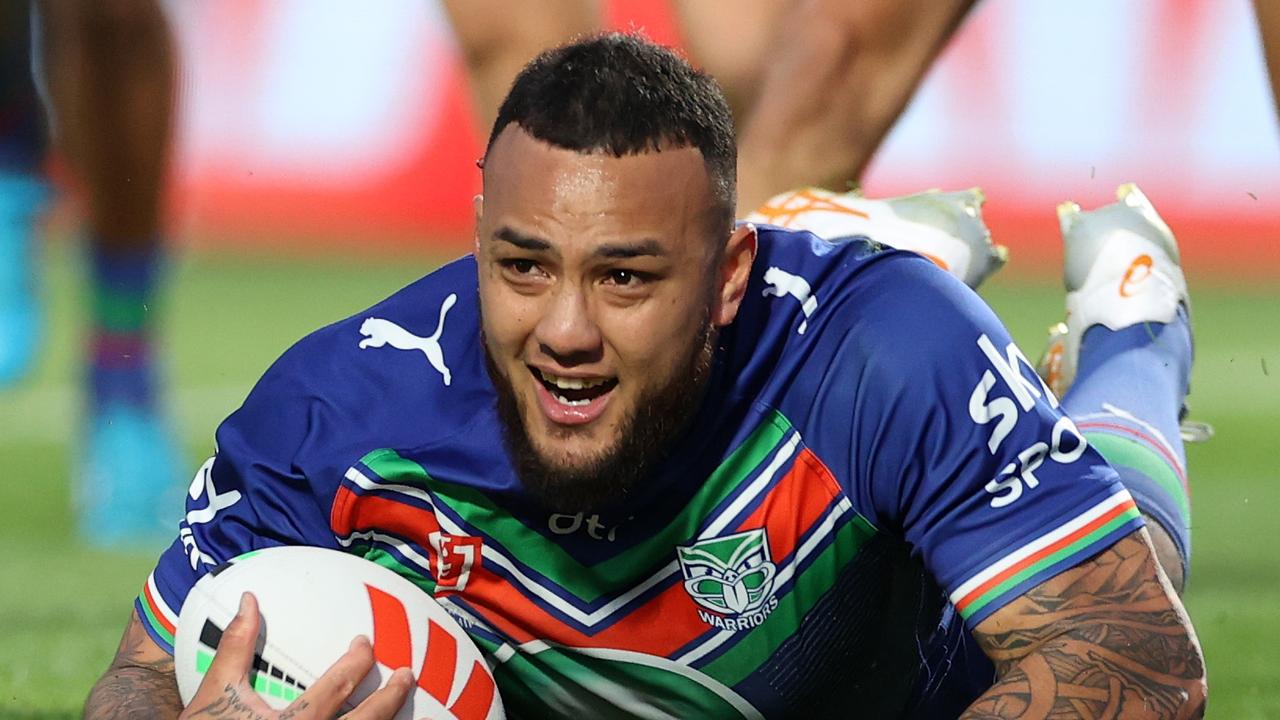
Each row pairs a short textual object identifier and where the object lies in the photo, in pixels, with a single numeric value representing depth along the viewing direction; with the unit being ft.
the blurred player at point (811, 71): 32.22
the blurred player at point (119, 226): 41.22
